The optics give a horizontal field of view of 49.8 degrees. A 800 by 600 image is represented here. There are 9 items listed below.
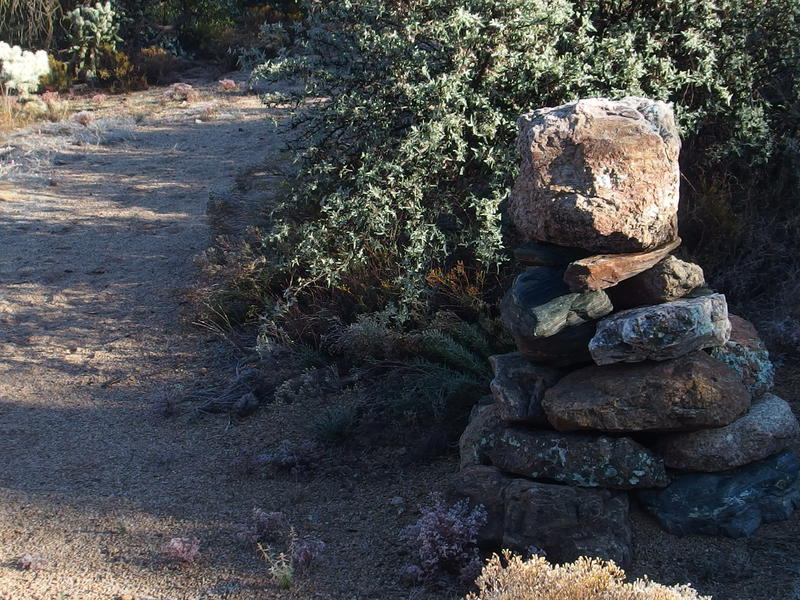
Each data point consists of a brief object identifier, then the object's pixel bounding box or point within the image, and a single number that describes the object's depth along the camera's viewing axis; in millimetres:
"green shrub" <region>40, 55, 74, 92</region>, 16906
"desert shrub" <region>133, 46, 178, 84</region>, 17188
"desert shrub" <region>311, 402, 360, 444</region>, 5590
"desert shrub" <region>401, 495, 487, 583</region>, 4090
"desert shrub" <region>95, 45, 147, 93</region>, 16703
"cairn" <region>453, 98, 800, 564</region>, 4160
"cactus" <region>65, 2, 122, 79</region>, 16844
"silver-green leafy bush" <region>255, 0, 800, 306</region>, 6453
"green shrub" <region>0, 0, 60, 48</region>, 16859
